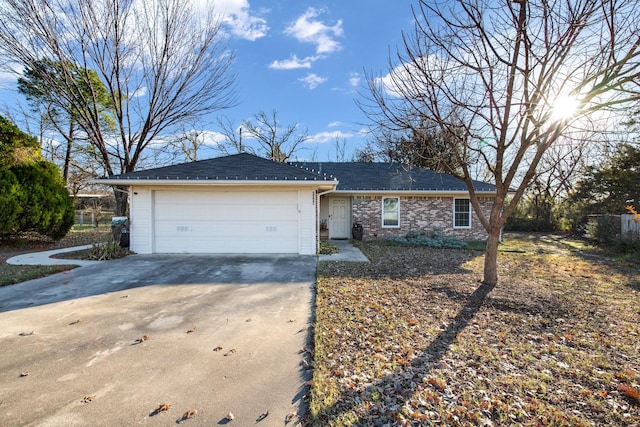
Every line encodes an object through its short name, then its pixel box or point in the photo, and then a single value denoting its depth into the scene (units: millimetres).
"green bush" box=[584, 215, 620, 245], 12465
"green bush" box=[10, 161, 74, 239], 10602
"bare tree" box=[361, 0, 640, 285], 4633
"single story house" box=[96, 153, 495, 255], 9398
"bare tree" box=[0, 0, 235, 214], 11284
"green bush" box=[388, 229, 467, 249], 12500
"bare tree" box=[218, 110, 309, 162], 25188
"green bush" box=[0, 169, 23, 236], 9938
